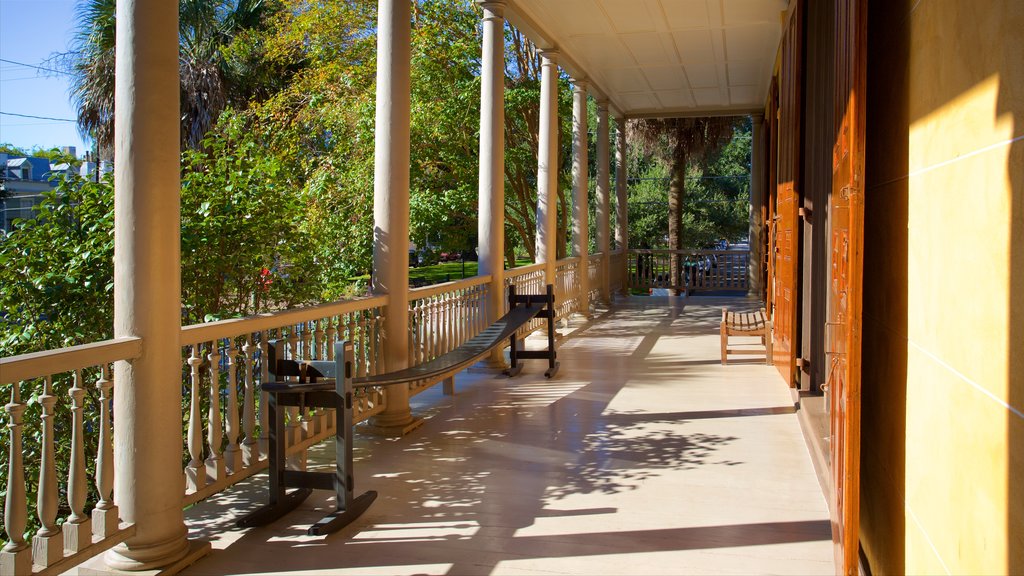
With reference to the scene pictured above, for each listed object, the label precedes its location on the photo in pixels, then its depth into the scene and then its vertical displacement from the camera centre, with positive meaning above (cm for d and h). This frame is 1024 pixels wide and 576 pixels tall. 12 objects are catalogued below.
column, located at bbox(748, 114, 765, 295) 1464 +116
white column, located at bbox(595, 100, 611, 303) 1288 +127
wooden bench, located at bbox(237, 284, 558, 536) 374 -72
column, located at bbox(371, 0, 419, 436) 529 +52
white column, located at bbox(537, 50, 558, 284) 980 +110
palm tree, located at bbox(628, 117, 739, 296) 1811 +284
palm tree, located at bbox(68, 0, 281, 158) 1588 +395
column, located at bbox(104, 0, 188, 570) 302 +2
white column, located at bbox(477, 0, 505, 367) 762 +86
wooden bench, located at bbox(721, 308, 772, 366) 798 -60
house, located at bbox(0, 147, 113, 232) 1809 +211
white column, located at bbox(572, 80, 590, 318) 1153 +136
